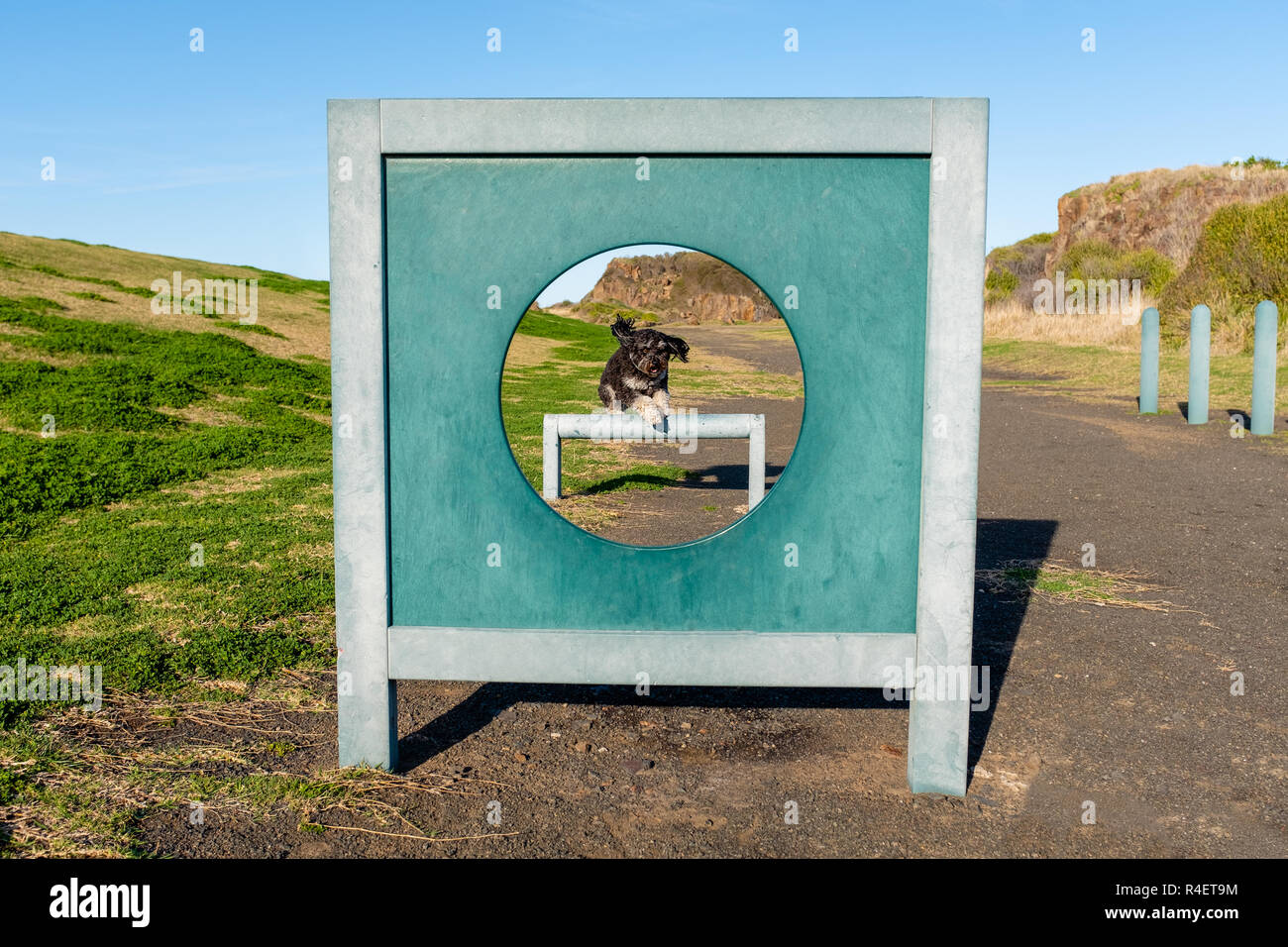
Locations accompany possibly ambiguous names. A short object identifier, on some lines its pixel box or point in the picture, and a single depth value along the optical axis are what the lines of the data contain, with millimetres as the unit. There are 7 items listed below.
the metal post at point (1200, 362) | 12031
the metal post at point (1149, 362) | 13352
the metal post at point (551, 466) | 6973
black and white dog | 6797
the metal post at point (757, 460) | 6578
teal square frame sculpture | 2973
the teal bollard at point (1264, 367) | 10883
